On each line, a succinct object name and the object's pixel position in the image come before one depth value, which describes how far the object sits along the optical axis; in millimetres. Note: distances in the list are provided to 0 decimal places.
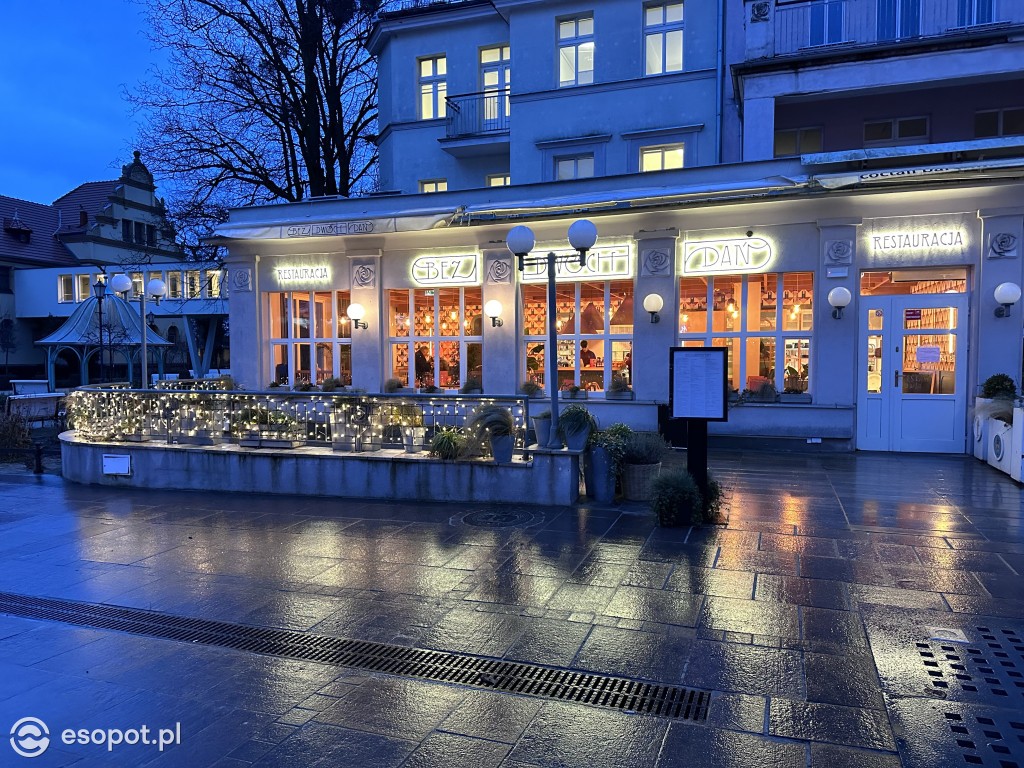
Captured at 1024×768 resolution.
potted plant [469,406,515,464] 9391
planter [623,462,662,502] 9234
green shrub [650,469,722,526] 7957
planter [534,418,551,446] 9799
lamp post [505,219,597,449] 9242
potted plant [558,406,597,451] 9289
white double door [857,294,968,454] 12773
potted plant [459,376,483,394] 16172
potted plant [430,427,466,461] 9625
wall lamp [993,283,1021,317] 11820
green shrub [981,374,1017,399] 11727
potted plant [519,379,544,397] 15234
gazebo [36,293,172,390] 27936
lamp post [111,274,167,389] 12391
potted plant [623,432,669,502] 9250
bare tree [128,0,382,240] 22562
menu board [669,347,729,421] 7902
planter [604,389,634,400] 14867
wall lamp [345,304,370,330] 16969
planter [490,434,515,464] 9375
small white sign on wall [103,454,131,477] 11289
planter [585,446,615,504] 9227
